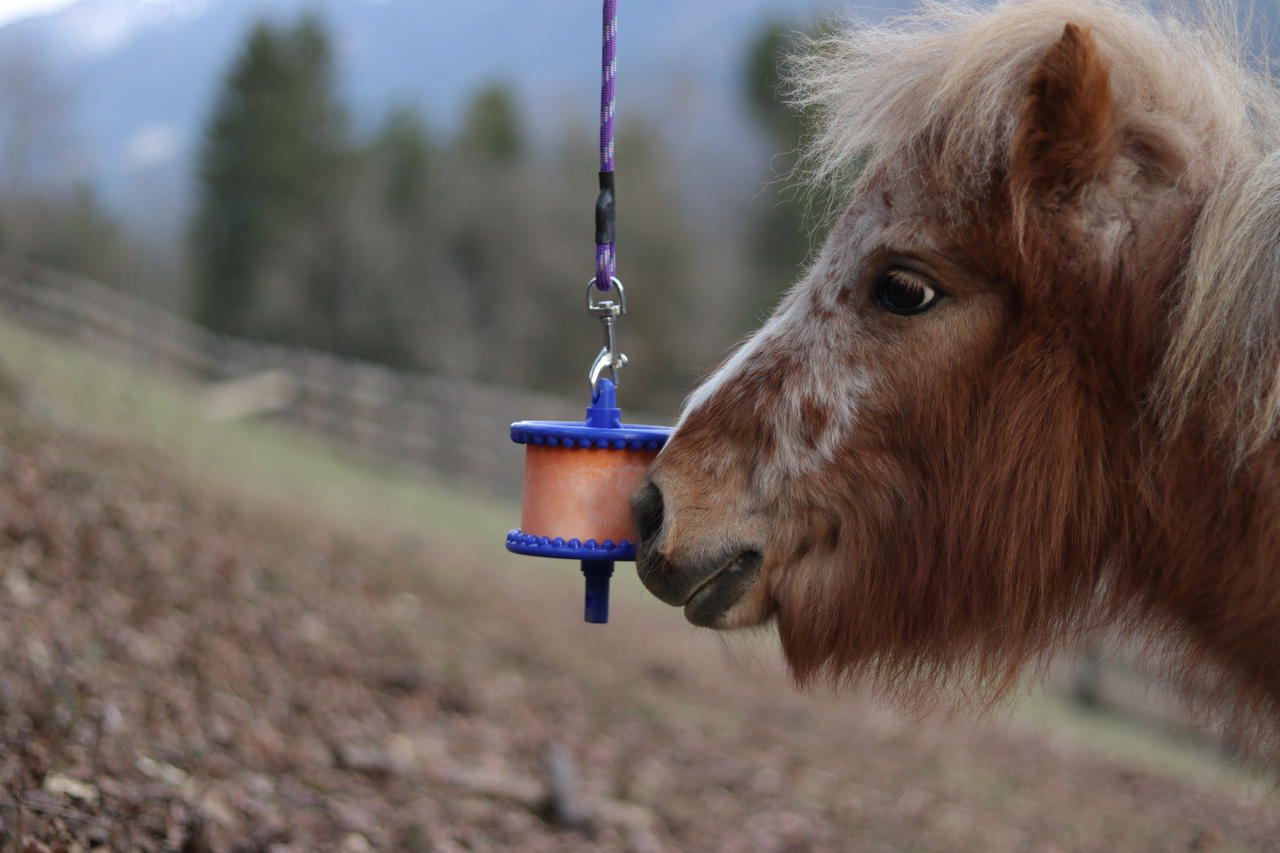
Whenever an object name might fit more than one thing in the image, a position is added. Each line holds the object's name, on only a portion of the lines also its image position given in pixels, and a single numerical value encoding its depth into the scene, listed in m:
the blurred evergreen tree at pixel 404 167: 36.25
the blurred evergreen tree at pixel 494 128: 37.41
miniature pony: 1.97
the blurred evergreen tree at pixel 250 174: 32.12
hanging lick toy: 2.22
